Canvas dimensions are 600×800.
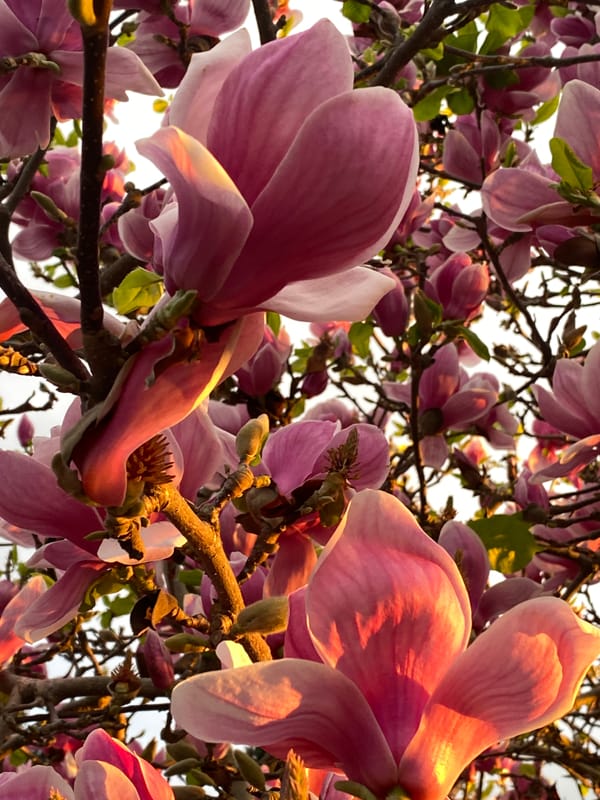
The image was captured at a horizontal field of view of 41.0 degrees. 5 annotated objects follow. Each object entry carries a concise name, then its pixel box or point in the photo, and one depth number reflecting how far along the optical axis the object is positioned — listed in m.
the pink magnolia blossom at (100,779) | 0.64
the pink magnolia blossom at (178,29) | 1.61
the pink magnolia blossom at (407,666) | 0.54
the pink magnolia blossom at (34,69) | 1.09
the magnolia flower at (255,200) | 0.47
